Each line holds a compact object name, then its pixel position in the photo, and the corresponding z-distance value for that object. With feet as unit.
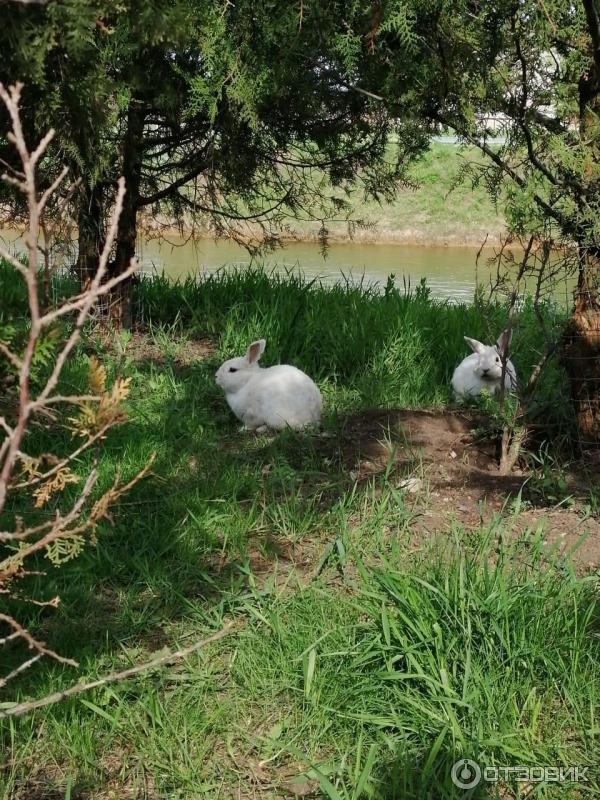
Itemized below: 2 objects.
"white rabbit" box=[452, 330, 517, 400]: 17.17
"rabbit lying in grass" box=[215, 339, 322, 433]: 15.84
